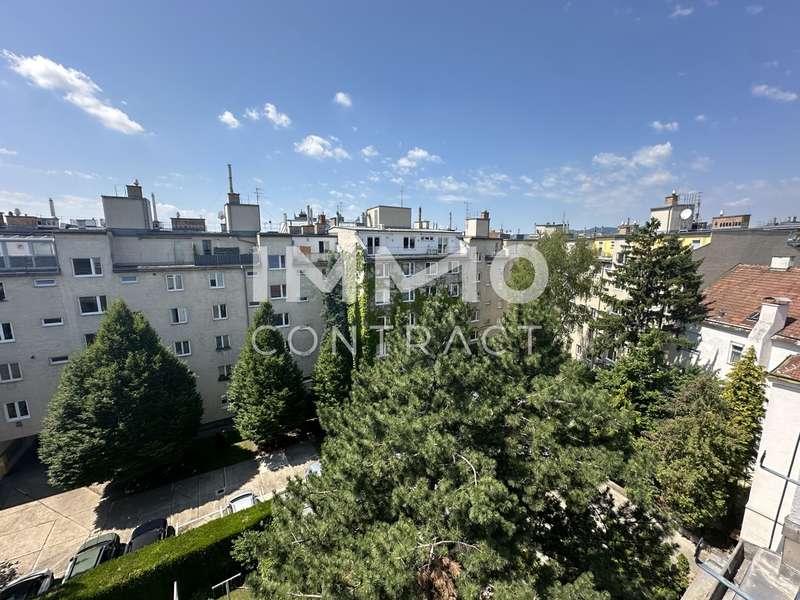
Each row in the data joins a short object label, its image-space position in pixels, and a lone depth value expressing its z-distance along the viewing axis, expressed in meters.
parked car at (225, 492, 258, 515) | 16.53
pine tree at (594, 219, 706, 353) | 19.09
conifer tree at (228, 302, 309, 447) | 20.41
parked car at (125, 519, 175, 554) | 14.40
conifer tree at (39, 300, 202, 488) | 16.38
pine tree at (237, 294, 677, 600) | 7.64
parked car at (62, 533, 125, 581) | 13.15
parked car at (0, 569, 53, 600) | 12.30
